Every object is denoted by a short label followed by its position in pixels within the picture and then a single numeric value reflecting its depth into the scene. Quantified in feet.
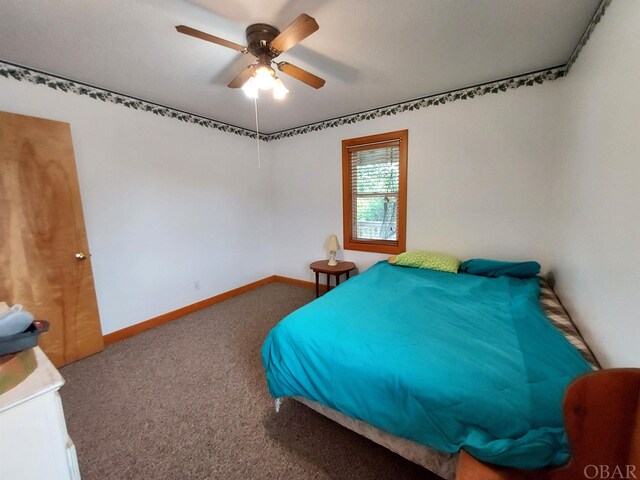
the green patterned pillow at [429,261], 8.13
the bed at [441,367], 2.91
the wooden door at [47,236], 6.05
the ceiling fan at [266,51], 4.20
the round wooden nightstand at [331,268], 10.08
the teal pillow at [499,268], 7.21
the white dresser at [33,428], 2.49
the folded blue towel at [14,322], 3.22
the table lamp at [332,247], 10.85
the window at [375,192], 9.79
